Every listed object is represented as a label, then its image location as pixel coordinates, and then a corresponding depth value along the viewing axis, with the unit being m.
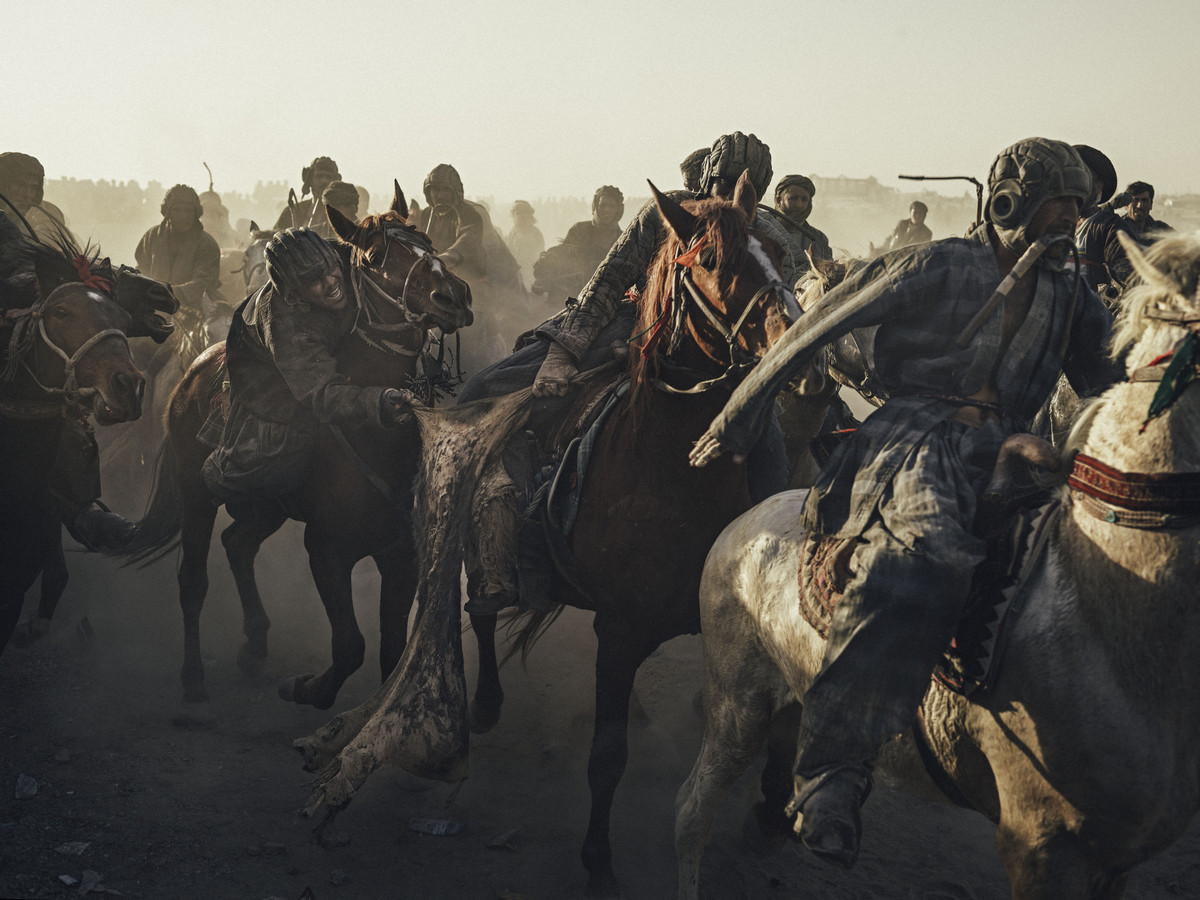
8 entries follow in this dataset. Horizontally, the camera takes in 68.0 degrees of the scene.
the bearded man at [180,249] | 10.39
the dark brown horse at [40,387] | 4.61
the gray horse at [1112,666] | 2.27
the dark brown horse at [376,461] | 4.96
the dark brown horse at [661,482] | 3.65
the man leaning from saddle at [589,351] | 4.32
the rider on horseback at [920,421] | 2.57
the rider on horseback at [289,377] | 4.83
